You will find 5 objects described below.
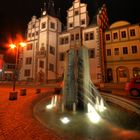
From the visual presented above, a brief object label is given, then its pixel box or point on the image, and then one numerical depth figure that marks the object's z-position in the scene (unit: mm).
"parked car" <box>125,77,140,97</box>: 13705
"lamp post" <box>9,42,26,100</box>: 12262
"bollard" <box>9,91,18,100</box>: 12246
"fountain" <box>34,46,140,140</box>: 5948
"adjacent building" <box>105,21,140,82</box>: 25250
